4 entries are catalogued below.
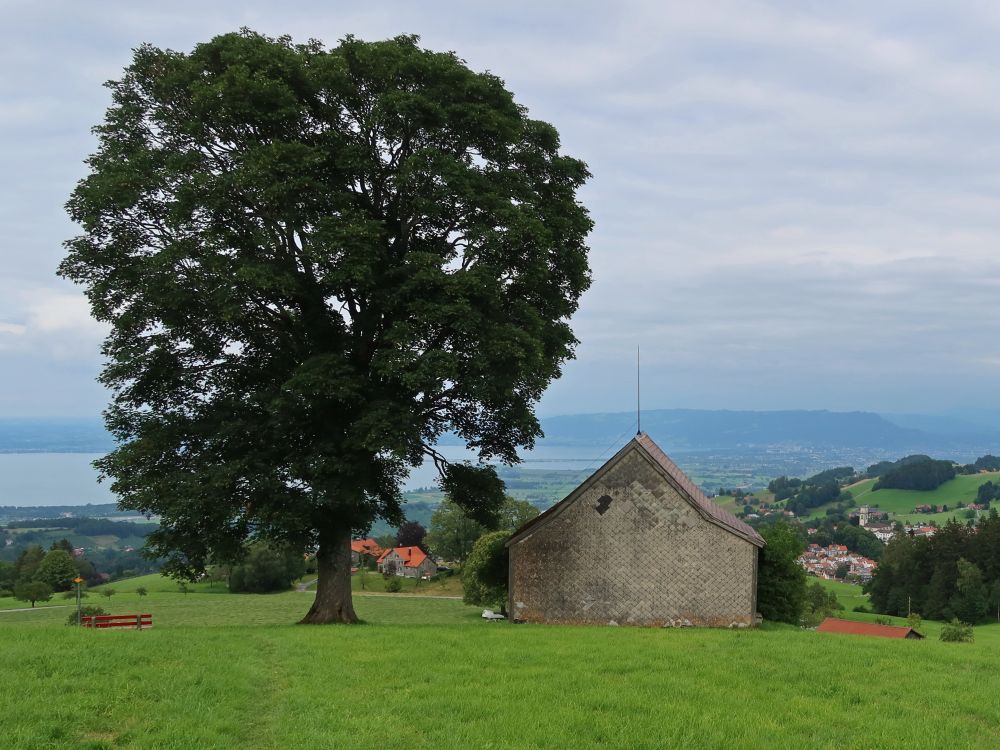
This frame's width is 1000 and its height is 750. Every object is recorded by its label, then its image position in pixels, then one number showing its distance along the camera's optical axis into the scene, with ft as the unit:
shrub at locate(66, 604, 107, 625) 126.11
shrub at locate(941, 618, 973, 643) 155.05
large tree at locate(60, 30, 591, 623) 63.21
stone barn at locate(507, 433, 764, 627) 76.54
